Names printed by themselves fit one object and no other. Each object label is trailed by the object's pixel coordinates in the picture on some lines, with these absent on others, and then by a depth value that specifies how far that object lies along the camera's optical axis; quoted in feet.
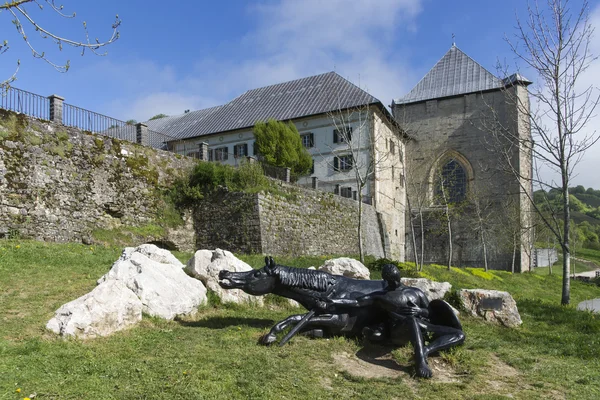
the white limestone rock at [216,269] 27.02
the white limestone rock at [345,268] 35.97
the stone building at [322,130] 103.35
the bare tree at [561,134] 40.83
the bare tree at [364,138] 99.66
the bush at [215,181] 61.16
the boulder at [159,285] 22.63
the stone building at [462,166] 117.08
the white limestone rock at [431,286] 31.60
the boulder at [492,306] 28.50
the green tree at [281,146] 96.78
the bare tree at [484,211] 109.50
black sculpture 19.21
